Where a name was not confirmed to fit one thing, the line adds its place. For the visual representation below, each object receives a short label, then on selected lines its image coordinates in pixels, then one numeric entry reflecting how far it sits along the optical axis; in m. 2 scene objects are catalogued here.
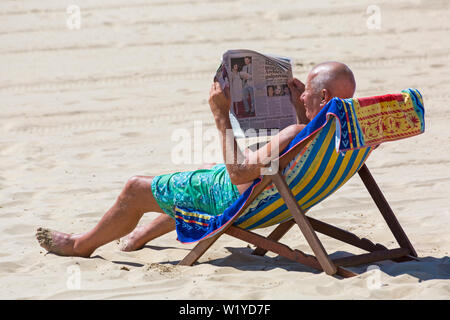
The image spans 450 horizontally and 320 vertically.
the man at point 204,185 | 7.59
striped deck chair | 7.25
